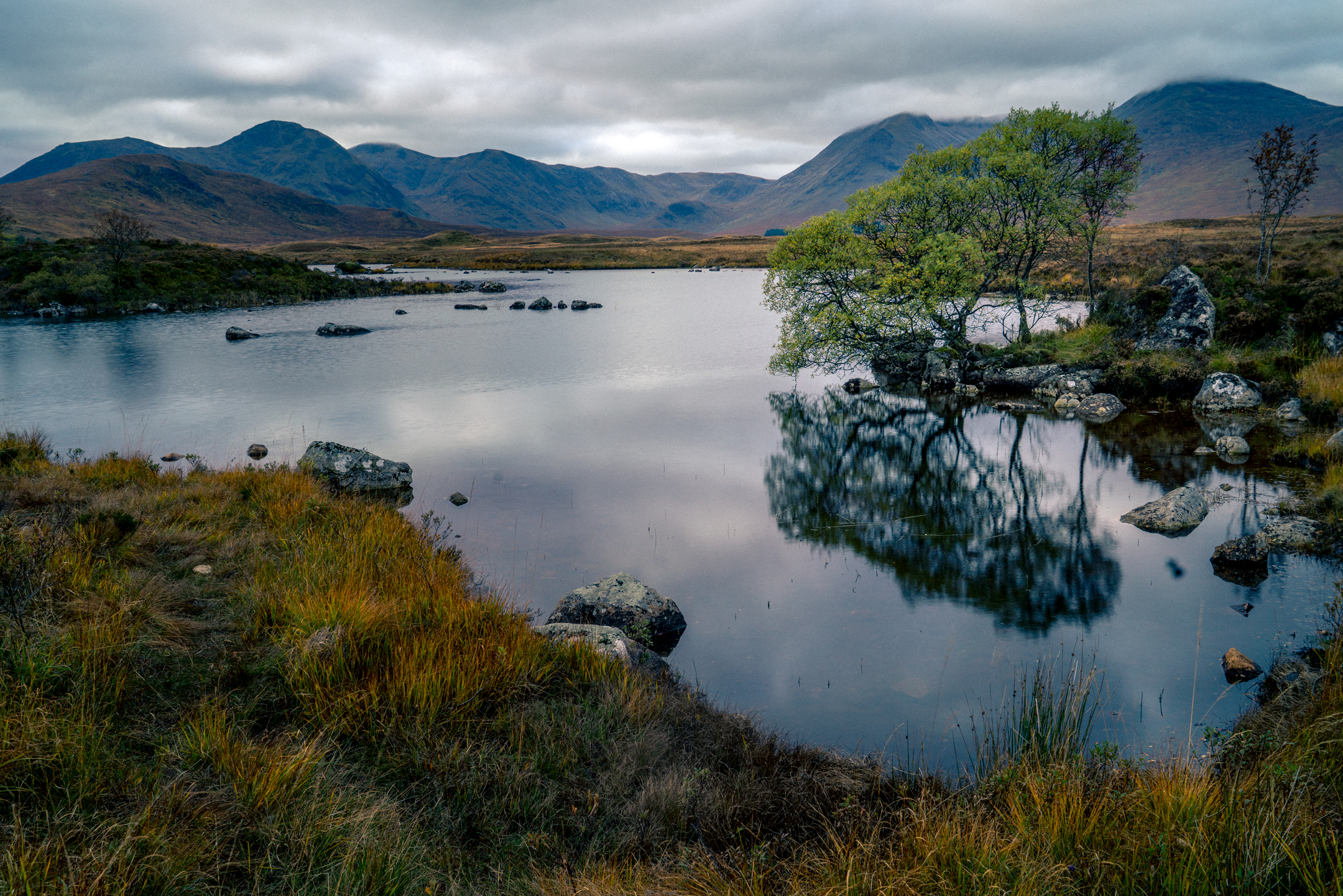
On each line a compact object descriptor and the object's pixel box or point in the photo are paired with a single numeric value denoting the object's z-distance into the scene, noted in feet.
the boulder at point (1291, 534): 33.14
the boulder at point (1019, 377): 79.05
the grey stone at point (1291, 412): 55.16
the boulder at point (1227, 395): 61.77
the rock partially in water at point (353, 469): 43.78
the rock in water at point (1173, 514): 38.11
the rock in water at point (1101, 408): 65.87
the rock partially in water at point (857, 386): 88.17
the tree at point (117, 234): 164.86
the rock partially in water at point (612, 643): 23.16
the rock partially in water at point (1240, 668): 24.03
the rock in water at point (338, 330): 123.65
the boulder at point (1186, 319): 71.92
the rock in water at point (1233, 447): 49.37
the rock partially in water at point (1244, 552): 32.07
